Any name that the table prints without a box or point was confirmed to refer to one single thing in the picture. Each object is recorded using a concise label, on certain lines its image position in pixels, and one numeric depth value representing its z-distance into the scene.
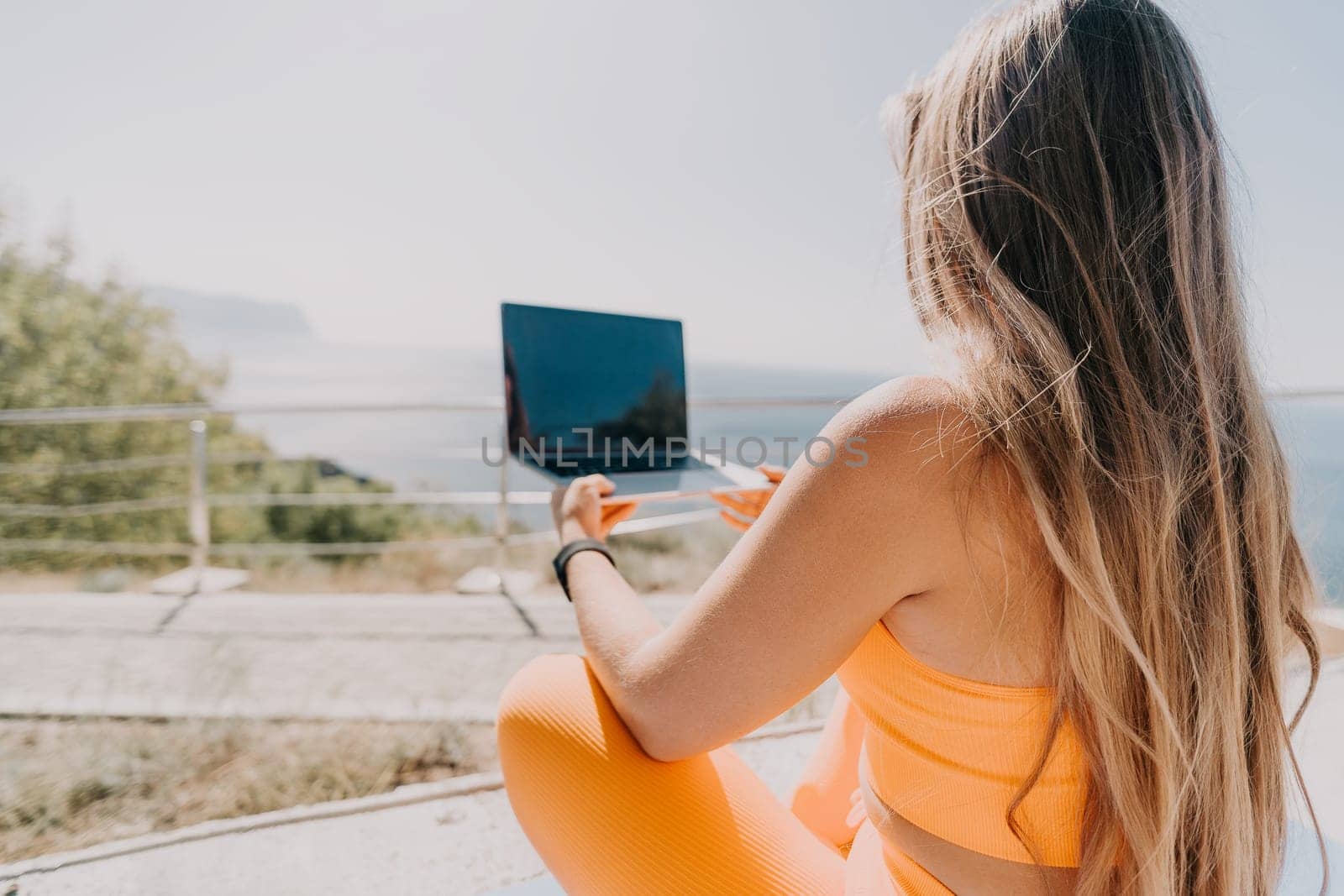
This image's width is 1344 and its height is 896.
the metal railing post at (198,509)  3.04
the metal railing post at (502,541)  3.01
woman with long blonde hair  0.52
